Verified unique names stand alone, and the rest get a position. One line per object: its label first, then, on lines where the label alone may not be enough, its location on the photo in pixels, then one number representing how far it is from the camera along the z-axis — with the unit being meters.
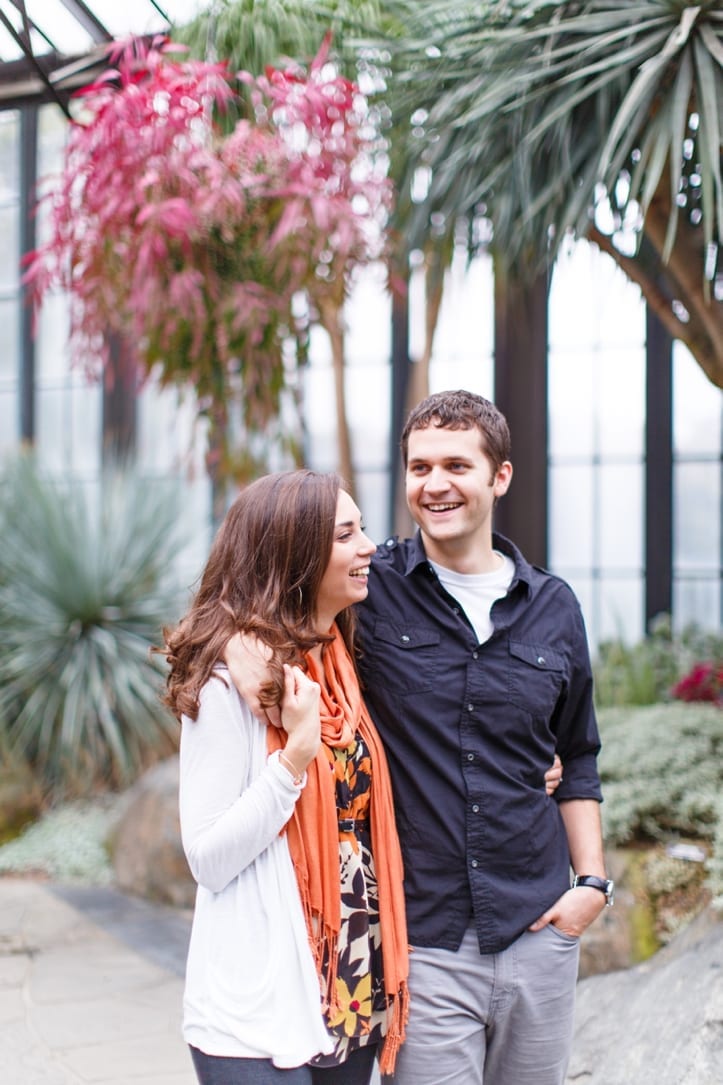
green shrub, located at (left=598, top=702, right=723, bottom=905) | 4.07
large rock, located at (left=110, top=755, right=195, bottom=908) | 5.13
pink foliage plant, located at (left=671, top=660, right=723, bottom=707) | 5.19
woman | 1.67
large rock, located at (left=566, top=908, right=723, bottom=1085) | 2.83
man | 1.94
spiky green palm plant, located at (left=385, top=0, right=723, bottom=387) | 3.43
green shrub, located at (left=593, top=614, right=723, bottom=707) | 5.73
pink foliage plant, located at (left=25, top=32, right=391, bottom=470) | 4.32
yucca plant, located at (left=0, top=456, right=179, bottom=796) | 6.23
